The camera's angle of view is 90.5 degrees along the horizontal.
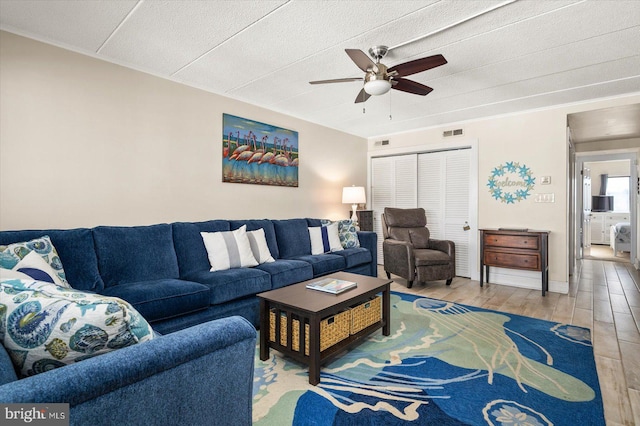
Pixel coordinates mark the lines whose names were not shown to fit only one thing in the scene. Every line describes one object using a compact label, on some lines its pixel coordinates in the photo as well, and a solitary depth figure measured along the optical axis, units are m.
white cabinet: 8.52
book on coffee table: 2.45
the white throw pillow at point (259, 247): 3.37
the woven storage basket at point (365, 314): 2.44
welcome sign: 4.42
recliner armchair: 4.20
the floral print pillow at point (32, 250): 1.83
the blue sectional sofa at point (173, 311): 0.72
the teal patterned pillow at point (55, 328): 0.80
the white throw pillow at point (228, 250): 3.06
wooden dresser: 3.98
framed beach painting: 3.84
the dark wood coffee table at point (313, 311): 2.02
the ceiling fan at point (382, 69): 2.32
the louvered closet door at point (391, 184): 5.59
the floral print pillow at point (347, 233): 4.43
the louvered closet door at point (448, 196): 4.99
